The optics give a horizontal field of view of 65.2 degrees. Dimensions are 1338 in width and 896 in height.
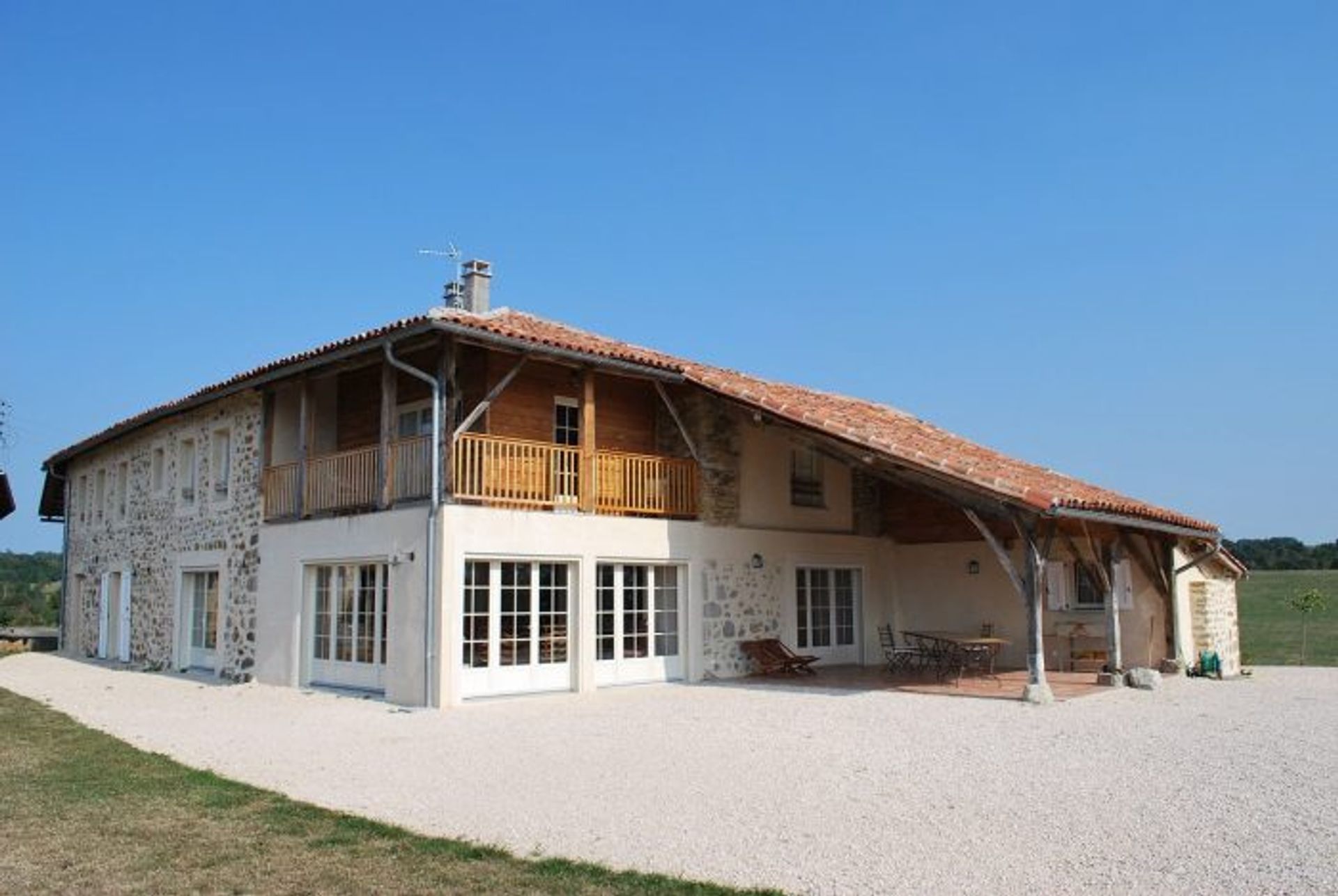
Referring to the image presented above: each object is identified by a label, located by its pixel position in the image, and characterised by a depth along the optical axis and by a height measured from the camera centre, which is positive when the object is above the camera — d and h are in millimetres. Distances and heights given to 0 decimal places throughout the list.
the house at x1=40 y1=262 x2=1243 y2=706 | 11844 +380
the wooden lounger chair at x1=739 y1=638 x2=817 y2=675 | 14539 -1373
